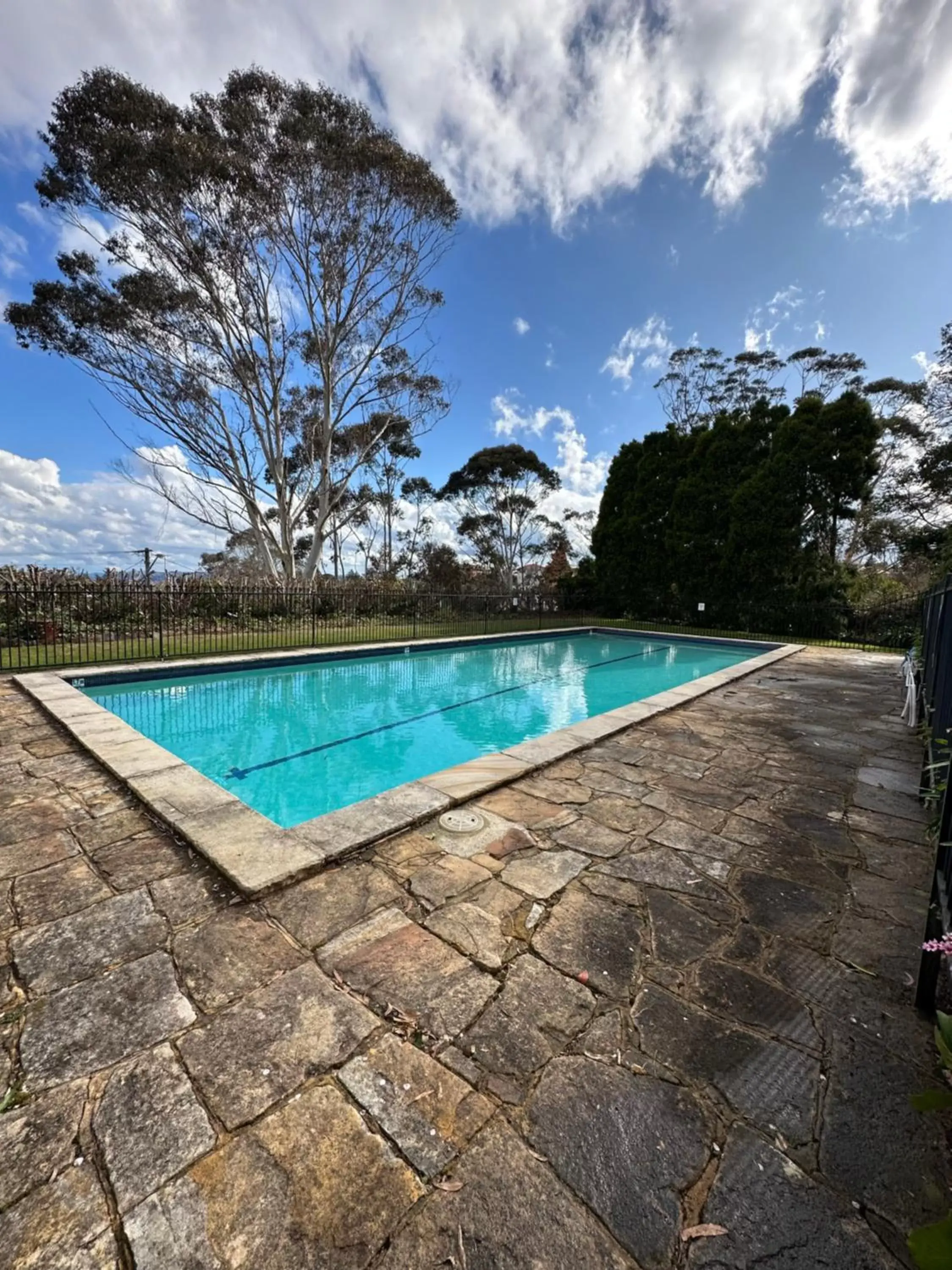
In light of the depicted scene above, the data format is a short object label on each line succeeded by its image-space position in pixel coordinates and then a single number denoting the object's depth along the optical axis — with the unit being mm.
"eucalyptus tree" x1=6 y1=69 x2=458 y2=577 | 11219
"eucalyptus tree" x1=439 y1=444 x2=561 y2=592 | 22031
